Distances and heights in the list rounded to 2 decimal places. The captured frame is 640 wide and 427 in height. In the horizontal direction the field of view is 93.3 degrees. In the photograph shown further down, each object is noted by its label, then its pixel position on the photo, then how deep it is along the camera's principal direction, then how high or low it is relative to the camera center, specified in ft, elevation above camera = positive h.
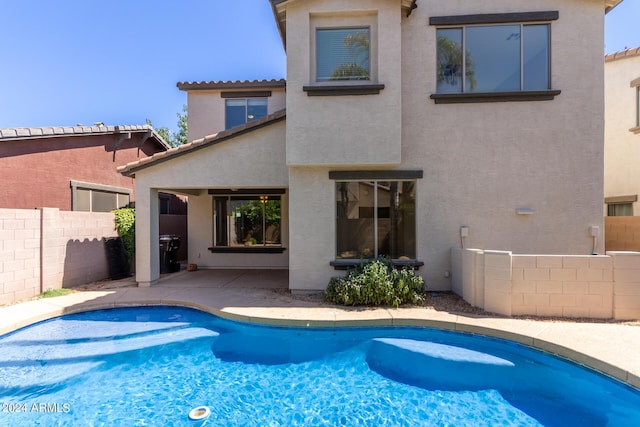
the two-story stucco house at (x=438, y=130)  25.12 +6.83
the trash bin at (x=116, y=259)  35.88 -5.82
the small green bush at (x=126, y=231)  37.42 -2.52
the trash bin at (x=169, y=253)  38.09 -5.54
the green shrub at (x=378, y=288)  23.80 -6.24
